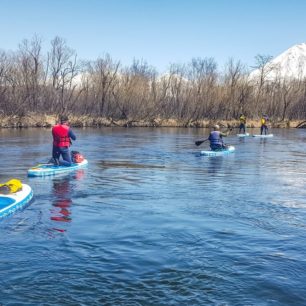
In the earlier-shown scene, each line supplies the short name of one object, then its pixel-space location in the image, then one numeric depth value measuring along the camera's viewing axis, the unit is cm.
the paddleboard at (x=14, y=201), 982
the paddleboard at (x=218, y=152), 2236
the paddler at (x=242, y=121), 4038
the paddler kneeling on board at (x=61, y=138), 1573
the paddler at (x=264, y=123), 3811
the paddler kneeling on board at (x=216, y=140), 2247
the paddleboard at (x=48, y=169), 1506
